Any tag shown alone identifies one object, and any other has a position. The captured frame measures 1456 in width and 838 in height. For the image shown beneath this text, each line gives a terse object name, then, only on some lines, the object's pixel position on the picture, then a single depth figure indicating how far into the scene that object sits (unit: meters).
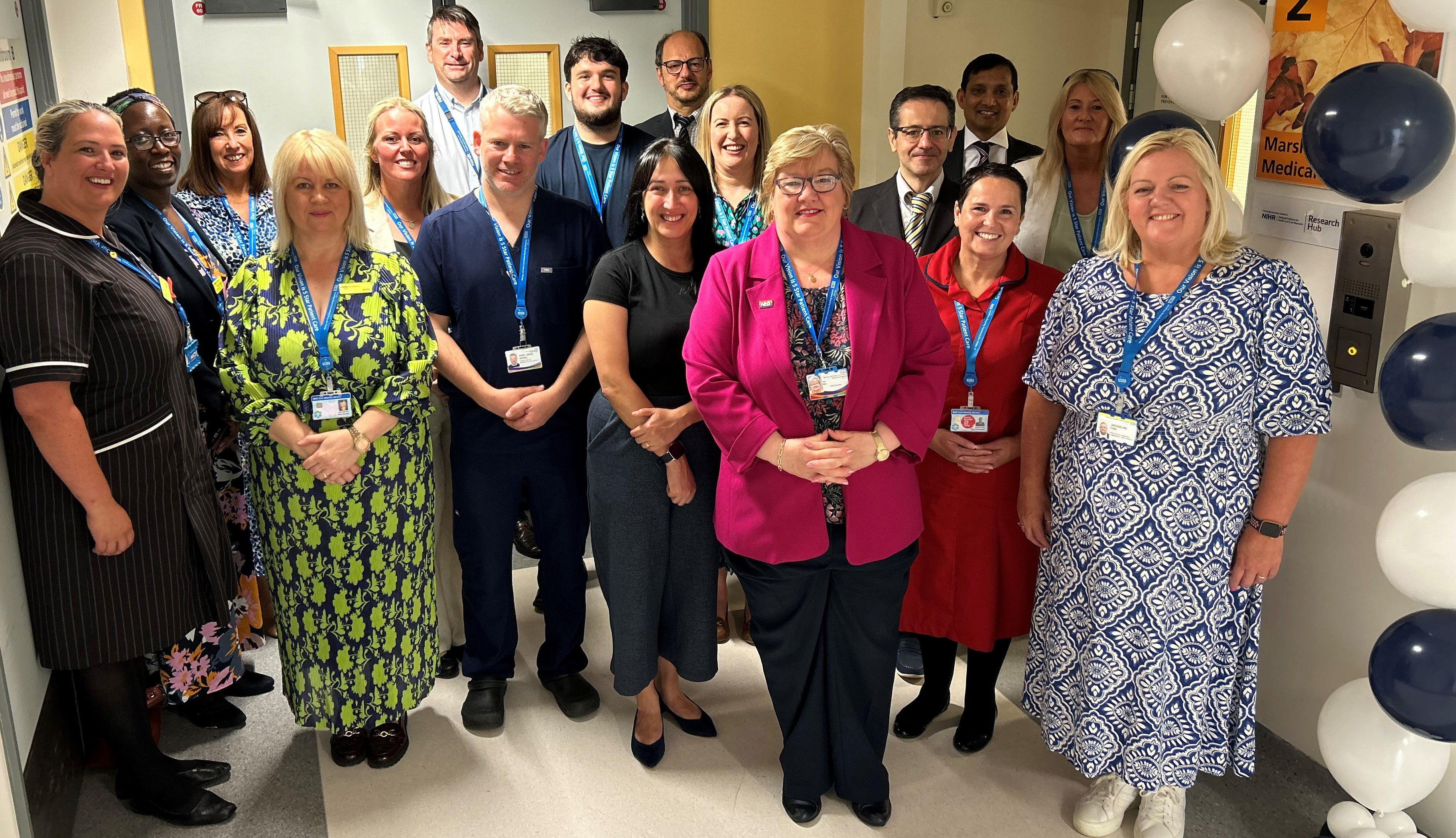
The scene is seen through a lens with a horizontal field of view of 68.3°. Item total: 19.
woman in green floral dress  2.79
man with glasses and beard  4.40
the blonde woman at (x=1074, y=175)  3.54
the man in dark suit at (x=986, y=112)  4.26
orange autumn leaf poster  2.66
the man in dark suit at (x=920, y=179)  3.47
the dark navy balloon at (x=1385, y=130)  2.30
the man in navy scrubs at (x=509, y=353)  3.12
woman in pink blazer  2.56
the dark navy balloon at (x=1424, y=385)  2.28
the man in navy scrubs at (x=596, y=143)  4.00
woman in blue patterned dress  2.50
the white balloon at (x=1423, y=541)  2.31
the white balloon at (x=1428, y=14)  2.26
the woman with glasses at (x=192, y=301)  3.12
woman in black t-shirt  2.88
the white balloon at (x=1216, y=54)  2.86
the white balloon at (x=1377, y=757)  2.52
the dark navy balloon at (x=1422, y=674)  2.34
